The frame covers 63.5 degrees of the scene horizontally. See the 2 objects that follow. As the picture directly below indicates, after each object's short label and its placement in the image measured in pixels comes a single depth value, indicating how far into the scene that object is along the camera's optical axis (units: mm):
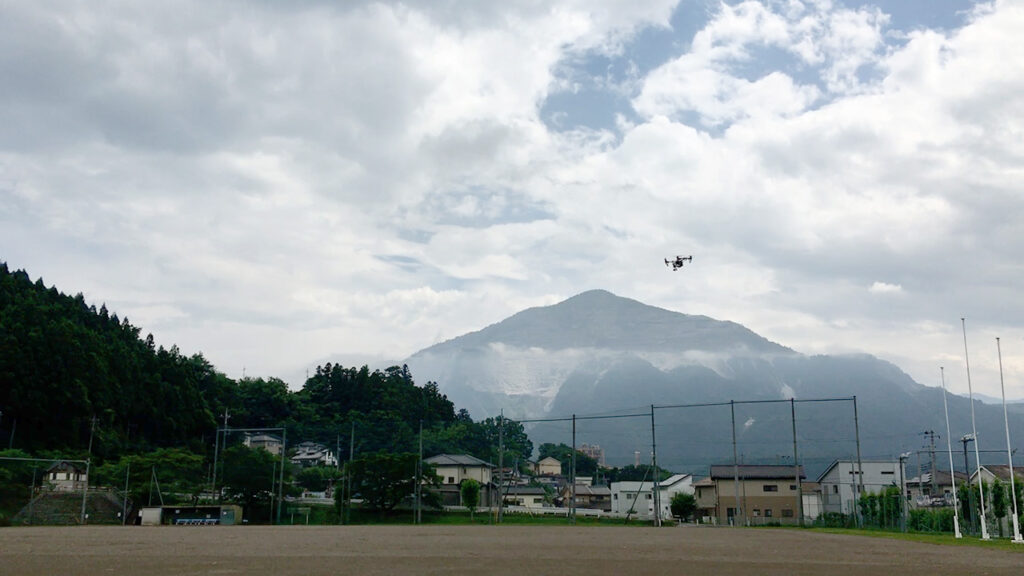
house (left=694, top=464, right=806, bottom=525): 56438
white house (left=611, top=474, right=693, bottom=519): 73631
